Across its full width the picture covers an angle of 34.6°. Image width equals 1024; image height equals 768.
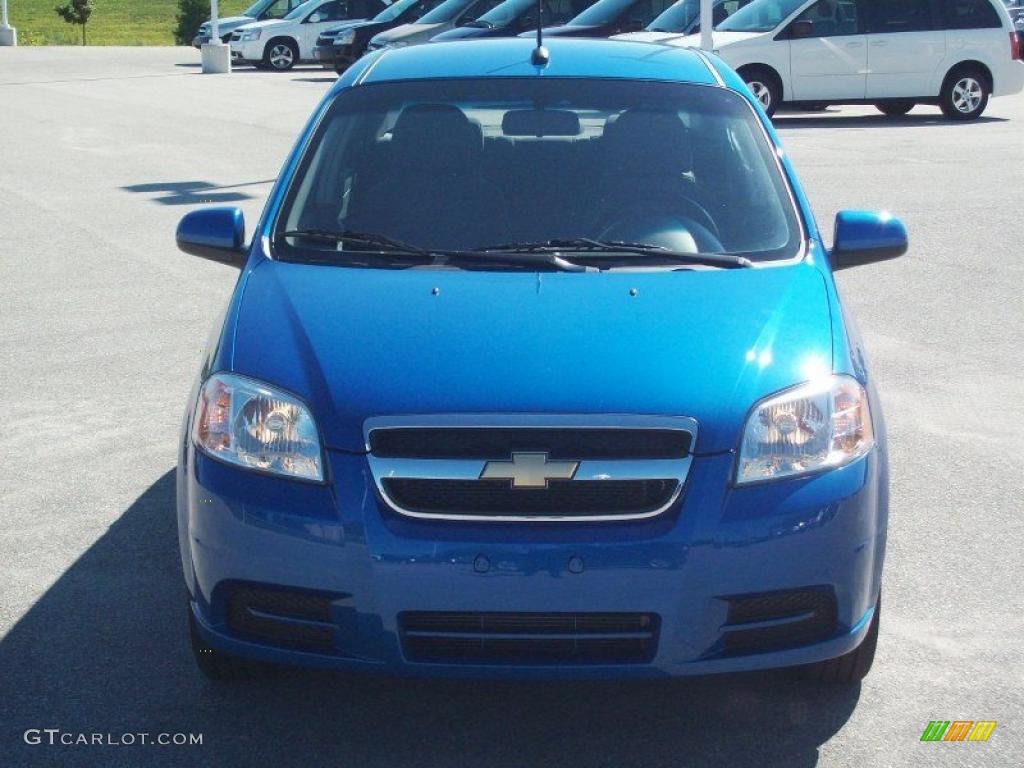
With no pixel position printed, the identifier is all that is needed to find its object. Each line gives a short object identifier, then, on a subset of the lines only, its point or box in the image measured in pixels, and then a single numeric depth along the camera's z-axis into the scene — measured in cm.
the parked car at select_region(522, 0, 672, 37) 2436
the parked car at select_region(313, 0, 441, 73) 3114
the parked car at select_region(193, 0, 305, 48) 3684
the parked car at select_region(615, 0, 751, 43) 2269
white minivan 2116
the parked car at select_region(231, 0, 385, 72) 3478
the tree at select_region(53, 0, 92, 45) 6025
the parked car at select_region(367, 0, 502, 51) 2884
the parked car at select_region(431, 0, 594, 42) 2625
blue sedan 365
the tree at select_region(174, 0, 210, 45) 5475
